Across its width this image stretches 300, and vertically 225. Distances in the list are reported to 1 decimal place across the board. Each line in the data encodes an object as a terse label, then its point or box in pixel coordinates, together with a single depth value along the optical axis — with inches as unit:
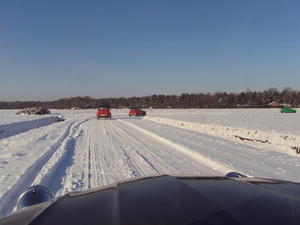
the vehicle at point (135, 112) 1675.7
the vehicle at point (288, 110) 1977.1
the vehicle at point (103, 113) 1273.4
